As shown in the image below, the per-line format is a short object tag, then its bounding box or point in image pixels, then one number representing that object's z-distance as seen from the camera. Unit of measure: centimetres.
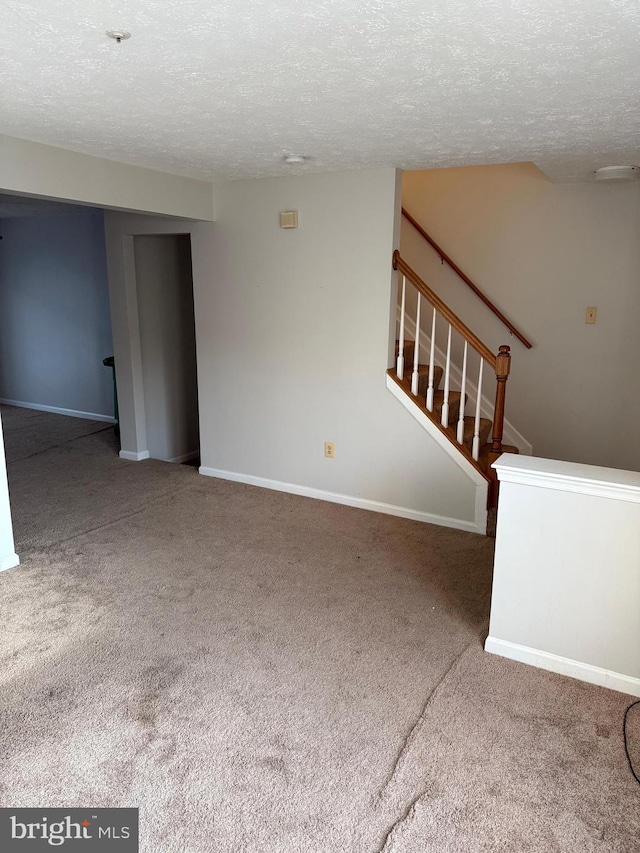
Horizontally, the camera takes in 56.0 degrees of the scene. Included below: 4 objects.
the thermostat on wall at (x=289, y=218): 399
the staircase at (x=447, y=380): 362
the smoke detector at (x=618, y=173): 350
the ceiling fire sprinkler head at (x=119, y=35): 169
